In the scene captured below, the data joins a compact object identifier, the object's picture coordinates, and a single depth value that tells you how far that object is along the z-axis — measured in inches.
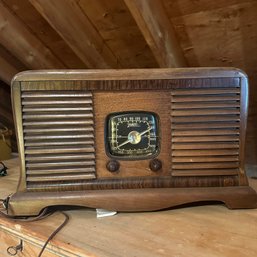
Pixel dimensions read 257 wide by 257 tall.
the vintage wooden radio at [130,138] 30.4
